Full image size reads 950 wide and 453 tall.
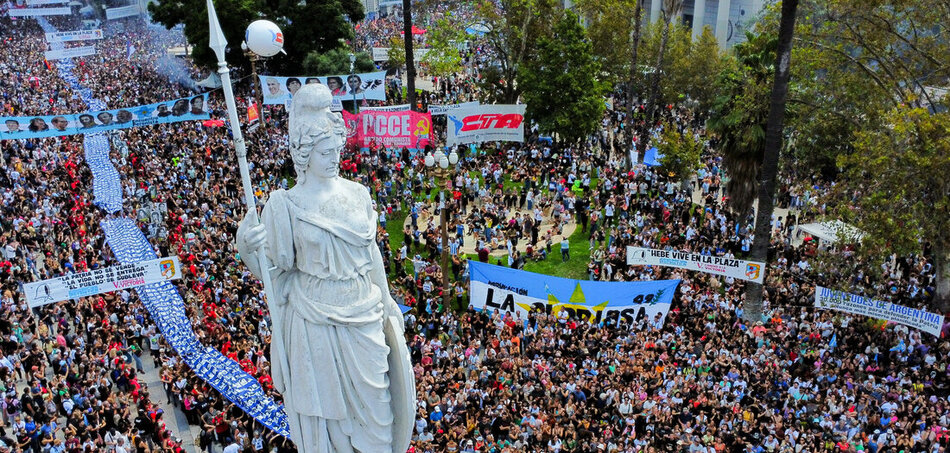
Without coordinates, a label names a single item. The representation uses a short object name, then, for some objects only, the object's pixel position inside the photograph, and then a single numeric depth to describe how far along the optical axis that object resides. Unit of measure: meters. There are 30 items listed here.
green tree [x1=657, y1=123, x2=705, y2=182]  30.83
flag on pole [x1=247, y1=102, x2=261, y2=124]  32.02
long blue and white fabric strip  16.62
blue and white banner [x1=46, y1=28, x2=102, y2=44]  56.22
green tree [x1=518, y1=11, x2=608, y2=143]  36.25
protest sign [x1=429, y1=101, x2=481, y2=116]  40.17
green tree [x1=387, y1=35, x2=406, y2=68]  49.06
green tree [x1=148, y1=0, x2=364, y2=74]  45.91
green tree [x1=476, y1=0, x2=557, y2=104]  40.22
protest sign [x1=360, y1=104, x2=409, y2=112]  34.15
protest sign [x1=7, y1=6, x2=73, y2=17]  67.62
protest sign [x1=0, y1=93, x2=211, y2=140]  30.02
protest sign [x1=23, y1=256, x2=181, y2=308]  18.88
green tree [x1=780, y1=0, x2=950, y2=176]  21.94
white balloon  6.68
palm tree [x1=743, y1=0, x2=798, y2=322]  20.34
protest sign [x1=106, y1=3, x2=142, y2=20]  69.12
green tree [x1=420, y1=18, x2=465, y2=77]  42.38
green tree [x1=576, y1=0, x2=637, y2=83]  40.66
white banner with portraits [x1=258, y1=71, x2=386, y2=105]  38.54
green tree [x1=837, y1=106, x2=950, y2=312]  18.89
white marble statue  6.99
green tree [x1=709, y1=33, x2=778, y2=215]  24.88
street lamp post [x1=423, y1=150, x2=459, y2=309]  22.16
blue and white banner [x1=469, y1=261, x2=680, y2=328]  20.88
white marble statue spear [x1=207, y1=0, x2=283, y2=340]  6.23
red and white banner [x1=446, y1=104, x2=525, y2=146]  35.22
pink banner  33.75
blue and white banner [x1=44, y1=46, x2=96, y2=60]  51.69
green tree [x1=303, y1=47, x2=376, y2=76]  45.22
